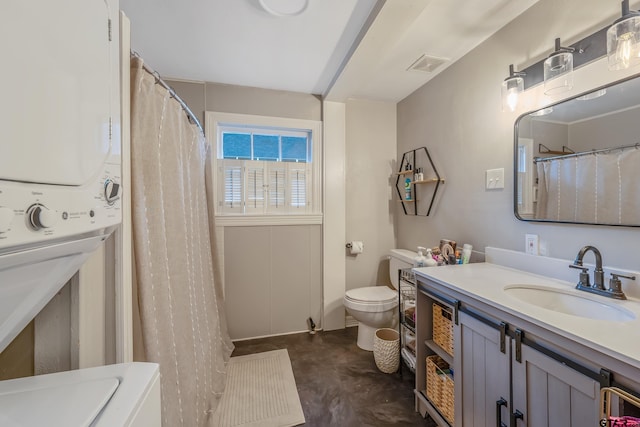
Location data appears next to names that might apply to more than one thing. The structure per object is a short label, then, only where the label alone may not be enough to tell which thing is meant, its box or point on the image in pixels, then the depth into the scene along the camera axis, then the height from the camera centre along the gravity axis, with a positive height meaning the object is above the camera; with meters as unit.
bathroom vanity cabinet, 0.72 -0.56
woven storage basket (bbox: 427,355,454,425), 1.26 -0.92
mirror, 1.03 +0.24
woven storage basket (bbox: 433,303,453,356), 1.31 -0.63
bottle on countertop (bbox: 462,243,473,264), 1.64 -0.28
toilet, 1.98 -0.74
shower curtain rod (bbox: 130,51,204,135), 1.00 +0.58
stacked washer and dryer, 0.38 +0.06
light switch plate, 1.54 +0.20
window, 2.26 +0.44
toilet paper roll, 2.44 -0.34
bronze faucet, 0.99 -0.29
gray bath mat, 1.44 -1.17
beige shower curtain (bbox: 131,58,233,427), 0.93 -0.18
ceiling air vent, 1.83 +1.11
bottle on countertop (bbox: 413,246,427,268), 1.73 -0.34
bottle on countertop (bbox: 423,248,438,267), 1.68 -0.34
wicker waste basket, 1.78 -1.01
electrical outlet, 1.36 -0.18
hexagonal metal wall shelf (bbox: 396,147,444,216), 2.12 +0.26
